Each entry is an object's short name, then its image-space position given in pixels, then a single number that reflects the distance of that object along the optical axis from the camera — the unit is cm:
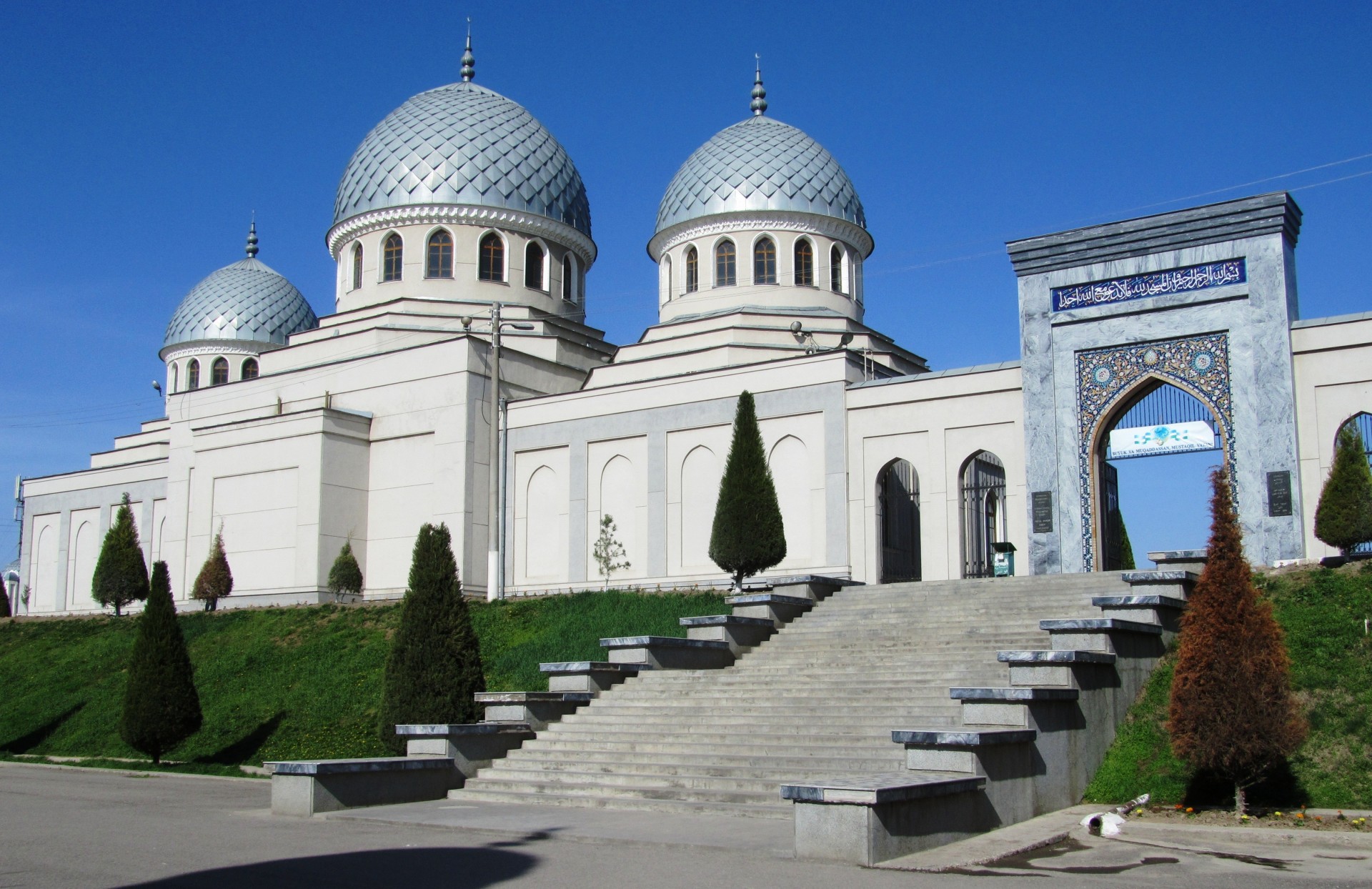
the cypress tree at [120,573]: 2767
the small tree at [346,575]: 2638
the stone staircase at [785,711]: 1159
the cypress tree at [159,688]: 1725
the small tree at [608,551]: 2547
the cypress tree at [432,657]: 1438
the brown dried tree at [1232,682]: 1007
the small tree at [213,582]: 2722
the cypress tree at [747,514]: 2097
